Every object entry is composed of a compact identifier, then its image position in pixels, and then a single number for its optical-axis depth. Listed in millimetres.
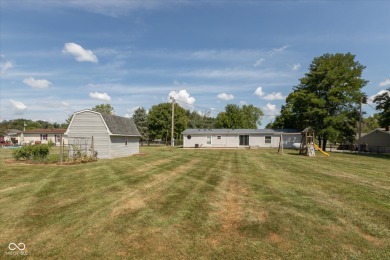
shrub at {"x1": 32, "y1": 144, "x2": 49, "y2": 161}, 19594
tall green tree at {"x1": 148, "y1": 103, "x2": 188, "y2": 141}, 59375
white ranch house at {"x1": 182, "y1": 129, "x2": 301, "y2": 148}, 44156
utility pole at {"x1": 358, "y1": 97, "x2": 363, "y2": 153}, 35291
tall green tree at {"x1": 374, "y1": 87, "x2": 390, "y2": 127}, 34238
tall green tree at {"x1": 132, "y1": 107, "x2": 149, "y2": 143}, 63531
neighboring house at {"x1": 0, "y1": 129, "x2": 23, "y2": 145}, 62344
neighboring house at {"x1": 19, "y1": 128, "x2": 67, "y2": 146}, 56562
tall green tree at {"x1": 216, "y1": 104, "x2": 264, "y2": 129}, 73125
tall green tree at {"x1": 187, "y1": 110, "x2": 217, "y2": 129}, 104688
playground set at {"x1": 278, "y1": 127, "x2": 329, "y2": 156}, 28525
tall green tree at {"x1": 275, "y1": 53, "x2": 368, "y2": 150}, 37594
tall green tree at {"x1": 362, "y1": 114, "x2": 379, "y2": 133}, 81600
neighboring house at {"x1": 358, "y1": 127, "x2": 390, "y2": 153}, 43219
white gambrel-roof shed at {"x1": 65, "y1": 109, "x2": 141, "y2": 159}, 23422
